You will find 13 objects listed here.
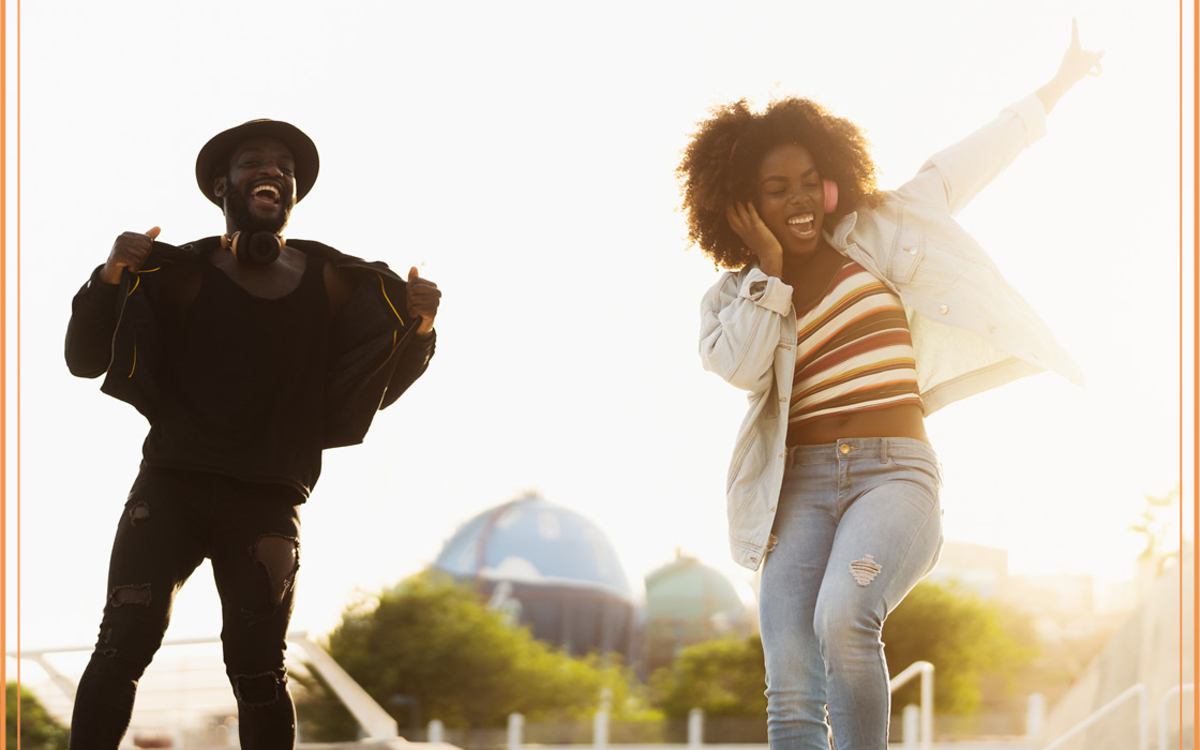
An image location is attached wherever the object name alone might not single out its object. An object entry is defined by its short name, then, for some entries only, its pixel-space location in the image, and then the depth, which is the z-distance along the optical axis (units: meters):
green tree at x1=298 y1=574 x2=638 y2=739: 35.44
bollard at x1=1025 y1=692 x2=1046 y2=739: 22.98
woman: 3.43
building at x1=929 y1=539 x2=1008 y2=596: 44.12
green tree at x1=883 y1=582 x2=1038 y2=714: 35.28
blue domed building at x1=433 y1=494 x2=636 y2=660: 52.47
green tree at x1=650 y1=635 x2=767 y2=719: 34.50
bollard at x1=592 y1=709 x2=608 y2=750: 31.21
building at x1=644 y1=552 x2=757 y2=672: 56.91
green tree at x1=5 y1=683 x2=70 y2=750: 14.04
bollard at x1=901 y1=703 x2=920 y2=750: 16.50
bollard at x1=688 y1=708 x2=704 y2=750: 31.06
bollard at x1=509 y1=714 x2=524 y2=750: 29.04
